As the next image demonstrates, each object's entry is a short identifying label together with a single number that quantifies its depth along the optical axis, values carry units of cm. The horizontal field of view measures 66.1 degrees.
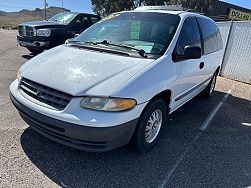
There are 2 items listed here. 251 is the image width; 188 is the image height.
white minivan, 204
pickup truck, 641
